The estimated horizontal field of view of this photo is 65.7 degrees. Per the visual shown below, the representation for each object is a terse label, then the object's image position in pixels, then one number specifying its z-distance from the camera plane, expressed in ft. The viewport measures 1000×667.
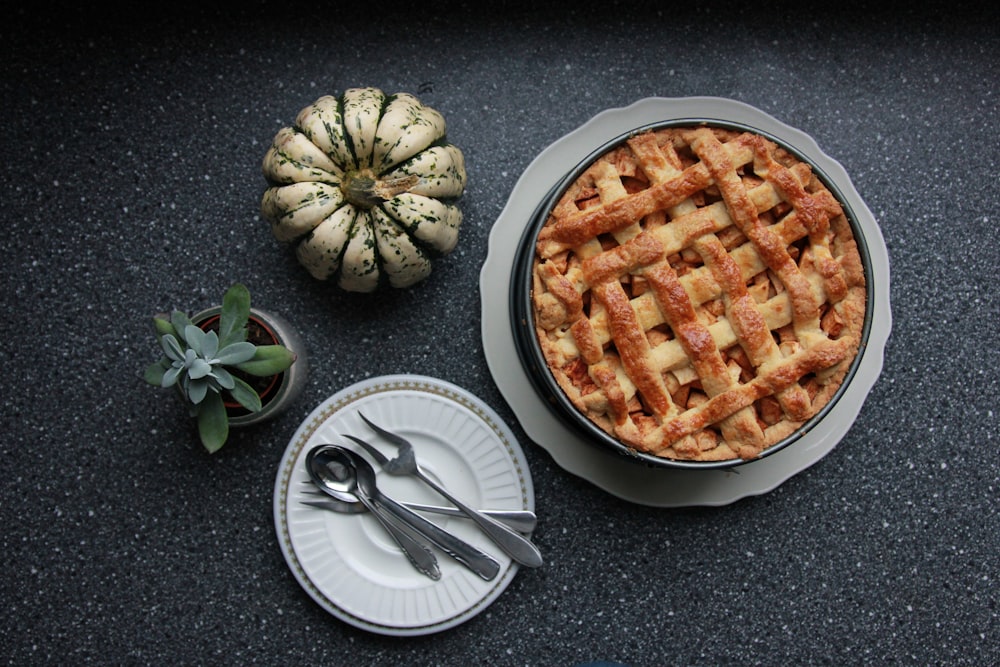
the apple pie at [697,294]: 3.51
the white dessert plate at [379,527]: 4.17
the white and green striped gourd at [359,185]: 3.73
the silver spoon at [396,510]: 4.09
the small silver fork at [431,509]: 4.15
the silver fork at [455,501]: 4.10
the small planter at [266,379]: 3.89
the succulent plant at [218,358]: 3.54
